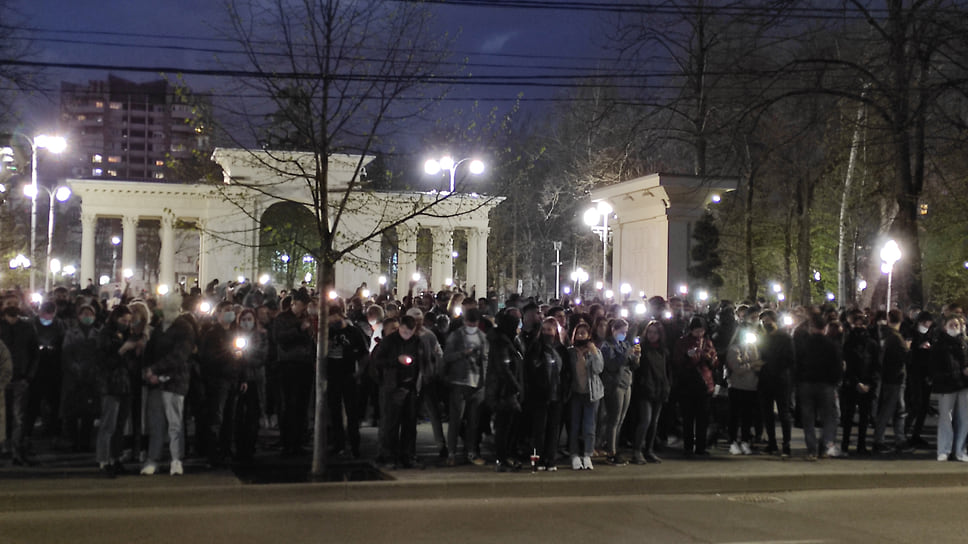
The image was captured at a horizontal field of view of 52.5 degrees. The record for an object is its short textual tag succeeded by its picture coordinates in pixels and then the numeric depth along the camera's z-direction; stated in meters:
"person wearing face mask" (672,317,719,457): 13.18
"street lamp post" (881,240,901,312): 22.27
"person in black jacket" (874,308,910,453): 14.16
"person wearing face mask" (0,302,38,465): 11.42
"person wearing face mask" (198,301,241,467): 11.71
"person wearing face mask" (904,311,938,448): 14.68
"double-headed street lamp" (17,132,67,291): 31.49
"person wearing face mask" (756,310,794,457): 13.34
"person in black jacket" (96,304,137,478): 11.05
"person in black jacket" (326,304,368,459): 13.11
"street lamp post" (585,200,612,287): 30.38
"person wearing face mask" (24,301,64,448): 12.97
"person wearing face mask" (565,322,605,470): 12.18
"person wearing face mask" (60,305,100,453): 12.16
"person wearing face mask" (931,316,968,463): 13.43
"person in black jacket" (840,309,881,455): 14.13
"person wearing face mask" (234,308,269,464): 12.04
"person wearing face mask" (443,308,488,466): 12.31
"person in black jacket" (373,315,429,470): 12.20
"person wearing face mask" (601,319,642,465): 12.62
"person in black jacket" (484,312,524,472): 11.84
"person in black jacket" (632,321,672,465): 12.72
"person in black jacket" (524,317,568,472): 11.95
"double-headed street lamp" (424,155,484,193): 22.15
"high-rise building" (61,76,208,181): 185.00
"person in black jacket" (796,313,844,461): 13.08
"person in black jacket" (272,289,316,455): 12.86
